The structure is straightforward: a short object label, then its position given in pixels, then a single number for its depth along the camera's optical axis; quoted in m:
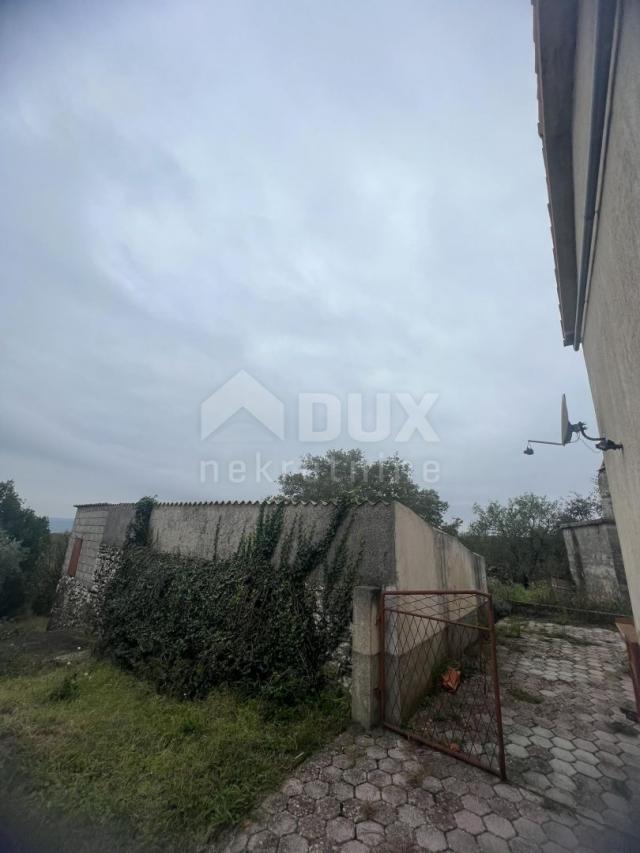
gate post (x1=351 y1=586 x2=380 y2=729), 3.80
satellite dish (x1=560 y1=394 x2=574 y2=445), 3.72
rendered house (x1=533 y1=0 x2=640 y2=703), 1.62
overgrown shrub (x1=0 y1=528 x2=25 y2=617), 14.75
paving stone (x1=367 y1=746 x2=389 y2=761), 3.32
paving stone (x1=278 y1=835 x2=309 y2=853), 2.32
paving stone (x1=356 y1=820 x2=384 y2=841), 2.45
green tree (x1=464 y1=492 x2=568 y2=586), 15.00
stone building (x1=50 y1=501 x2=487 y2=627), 4.52
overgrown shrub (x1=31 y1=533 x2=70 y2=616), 13.50
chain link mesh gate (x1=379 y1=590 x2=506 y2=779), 3.52
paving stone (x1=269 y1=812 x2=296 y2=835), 2.48
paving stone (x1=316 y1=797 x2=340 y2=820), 2.62
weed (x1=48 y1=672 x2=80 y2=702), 4.80
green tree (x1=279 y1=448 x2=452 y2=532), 18.27
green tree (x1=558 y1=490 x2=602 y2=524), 17.80
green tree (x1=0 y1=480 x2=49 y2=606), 16.22
